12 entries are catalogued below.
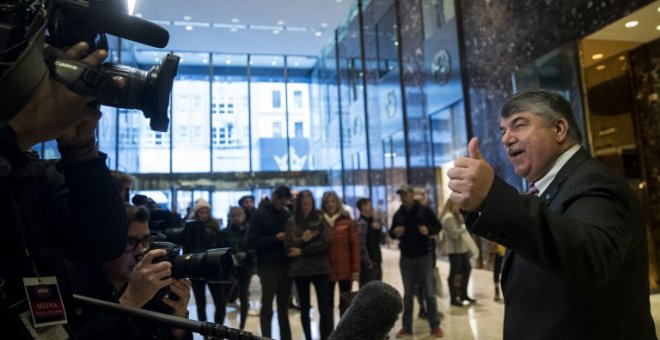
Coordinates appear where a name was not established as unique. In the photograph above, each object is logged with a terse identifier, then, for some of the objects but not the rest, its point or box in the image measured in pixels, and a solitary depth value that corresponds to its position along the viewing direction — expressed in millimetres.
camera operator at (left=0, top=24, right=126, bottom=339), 721
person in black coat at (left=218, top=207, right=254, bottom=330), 5083
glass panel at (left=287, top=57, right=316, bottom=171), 18141
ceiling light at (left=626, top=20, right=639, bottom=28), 4508
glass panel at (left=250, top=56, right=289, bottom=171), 17922
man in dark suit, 922
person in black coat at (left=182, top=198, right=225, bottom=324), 4781
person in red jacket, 4598
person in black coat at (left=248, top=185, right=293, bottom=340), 4262
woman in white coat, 5836
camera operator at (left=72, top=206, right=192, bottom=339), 1174
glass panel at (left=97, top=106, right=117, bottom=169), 11930
